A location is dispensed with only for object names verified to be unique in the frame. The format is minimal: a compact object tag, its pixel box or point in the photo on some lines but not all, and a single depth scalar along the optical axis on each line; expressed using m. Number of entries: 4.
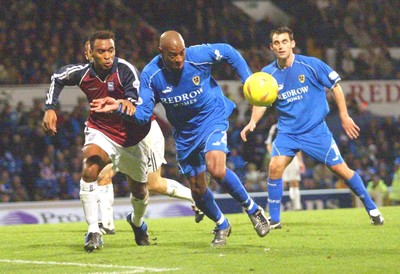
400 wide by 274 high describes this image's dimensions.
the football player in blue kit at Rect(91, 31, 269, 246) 17.66
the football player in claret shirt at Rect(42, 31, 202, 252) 17.94
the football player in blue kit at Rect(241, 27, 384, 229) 22.97
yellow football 18.11
